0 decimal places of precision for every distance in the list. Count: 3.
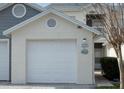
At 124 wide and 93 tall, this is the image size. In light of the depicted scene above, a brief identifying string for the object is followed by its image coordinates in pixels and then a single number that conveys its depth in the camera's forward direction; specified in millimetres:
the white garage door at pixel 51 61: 8506
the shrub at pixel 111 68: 9339
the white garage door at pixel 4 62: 9128
